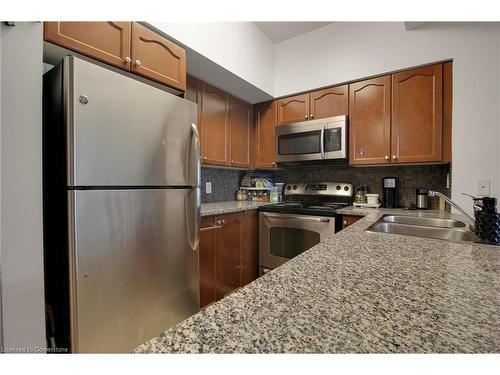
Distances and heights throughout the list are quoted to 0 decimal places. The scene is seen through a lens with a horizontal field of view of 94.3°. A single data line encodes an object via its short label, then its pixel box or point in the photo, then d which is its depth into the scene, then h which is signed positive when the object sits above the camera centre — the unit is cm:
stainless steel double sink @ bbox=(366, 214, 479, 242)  117 -24
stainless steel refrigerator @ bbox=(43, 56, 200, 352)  93 -11
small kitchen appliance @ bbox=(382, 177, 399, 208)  213 -7
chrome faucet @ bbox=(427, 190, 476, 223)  100 -8
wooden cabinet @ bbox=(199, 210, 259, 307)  175 -59
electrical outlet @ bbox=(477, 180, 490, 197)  161 -3
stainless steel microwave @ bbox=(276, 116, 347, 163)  216 +43
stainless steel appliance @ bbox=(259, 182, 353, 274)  199 -35
